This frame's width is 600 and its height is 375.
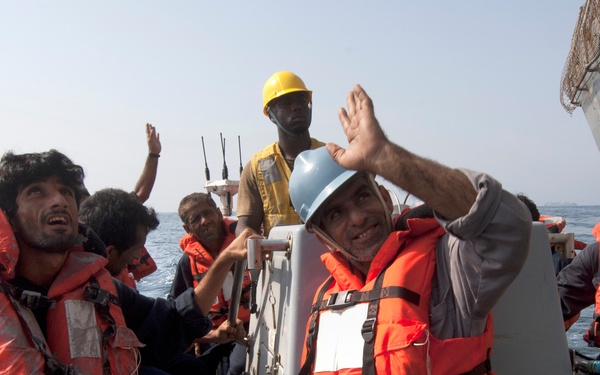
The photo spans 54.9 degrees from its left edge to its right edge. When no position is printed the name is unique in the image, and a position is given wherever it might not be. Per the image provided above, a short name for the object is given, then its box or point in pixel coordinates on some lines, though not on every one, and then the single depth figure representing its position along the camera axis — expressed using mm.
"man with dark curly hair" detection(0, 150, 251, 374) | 2203
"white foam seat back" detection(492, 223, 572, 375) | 2100
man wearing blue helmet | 1631
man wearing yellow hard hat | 3797
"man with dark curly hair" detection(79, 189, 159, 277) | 3328
